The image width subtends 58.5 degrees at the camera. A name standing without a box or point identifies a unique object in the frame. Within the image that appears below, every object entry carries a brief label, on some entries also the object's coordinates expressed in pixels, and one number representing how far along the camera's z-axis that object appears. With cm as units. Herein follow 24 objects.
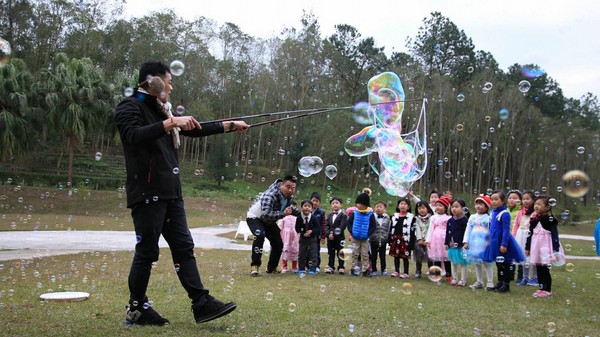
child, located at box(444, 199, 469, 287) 886
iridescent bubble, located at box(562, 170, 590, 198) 849
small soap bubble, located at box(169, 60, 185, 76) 579
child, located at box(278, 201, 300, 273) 1005
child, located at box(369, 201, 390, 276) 984
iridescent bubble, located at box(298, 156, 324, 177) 886
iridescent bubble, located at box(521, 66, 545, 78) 924
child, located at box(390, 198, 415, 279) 970
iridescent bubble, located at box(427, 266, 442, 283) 763
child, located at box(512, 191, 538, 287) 886
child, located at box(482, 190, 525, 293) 809
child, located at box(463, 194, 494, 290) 838
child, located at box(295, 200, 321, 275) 993
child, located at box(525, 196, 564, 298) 773
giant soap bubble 1056
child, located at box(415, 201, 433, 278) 970
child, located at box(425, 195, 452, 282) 940
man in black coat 430
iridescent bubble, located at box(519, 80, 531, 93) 936
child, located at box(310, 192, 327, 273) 1023
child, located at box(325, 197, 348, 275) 999
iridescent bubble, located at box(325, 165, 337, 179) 986
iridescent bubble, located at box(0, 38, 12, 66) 788
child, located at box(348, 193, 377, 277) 959
